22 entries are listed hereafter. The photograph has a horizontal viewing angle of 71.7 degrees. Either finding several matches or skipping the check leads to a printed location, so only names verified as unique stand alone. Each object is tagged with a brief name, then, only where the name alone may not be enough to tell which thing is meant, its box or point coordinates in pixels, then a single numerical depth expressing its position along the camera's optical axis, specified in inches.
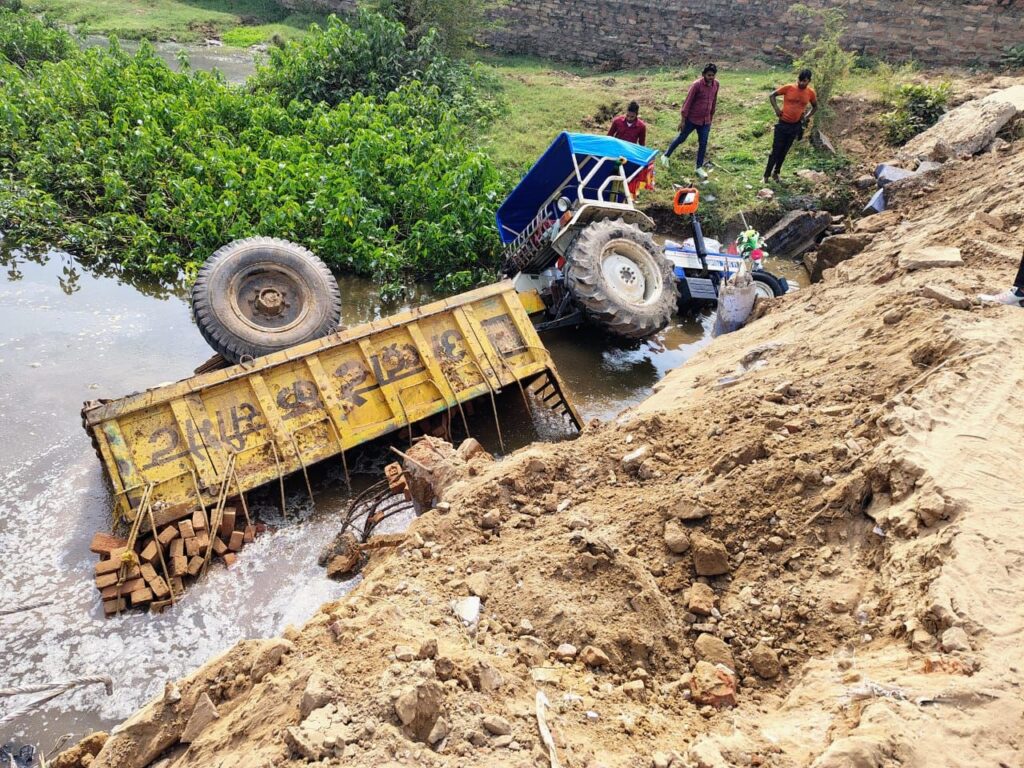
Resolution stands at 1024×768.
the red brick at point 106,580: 194.7
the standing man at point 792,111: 448.1
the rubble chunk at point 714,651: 129.6
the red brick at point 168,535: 204.8
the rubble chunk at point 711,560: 146.0
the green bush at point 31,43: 670.5
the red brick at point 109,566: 196.5
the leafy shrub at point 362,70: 587.8
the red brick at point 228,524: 215.2
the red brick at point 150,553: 201.2
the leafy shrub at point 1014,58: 568.4
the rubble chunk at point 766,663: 125.3
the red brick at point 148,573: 198.1
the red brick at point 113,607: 193.3
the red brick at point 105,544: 201.8
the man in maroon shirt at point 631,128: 424.5
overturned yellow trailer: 212.2
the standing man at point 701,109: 450.9
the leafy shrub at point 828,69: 511.5
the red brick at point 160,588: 196.4
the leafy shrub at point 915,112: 488.4
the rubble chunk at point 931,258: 256.1
